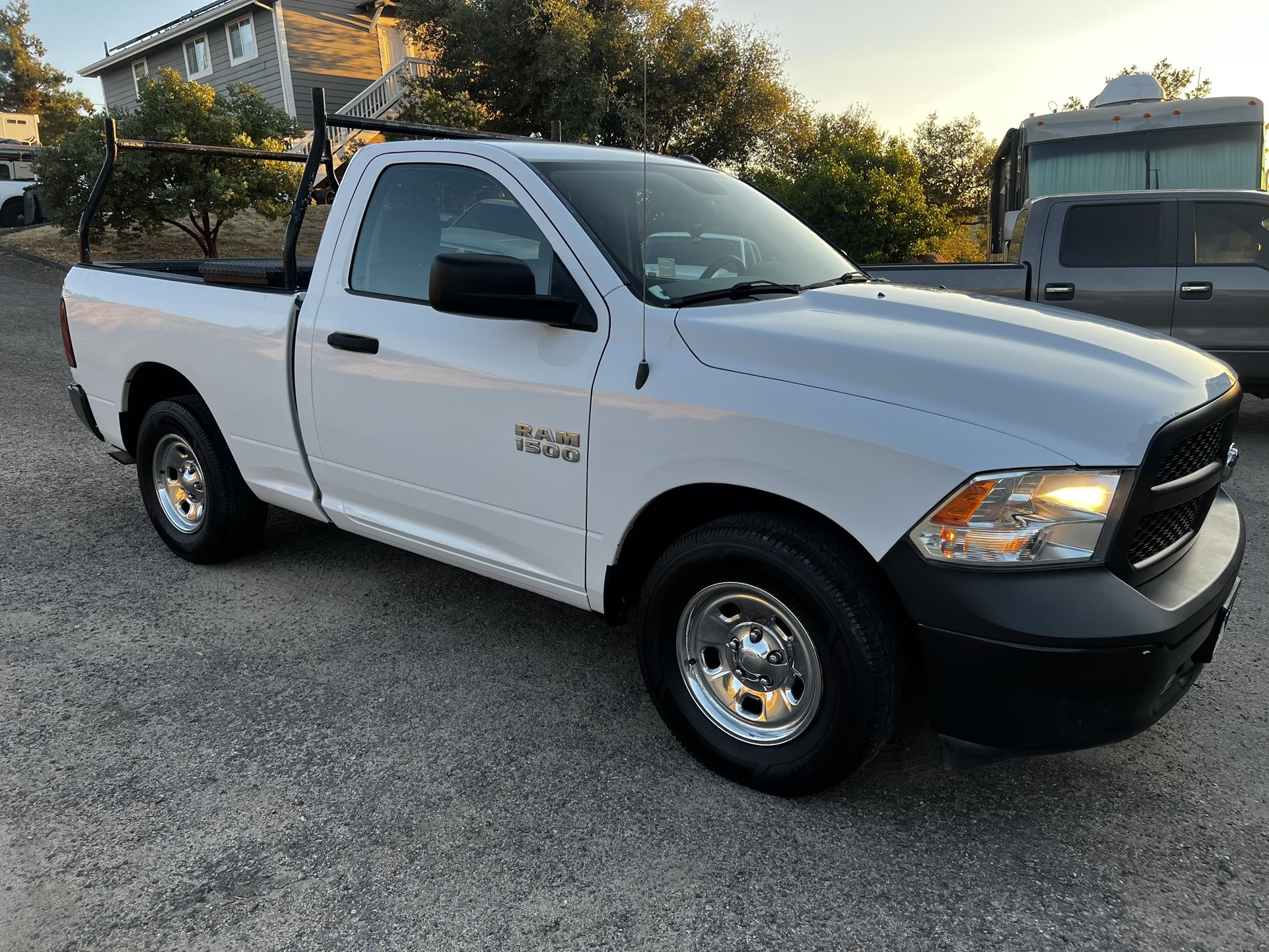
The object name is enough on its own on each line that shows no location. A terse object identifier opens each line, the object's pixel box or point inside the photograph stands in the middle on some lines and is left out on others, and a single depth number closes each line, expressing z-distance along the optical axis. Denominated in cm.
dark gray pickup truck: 709
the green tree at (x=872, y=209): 1288
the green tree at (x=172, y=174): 1390
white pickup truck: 233
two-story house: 2411
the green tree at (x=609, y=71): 2006
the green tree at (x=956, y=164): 2508
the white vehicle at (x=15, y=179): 2184
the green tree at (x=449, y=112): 1748
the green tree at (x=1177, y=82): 2700
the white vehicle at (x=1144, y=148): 1030
